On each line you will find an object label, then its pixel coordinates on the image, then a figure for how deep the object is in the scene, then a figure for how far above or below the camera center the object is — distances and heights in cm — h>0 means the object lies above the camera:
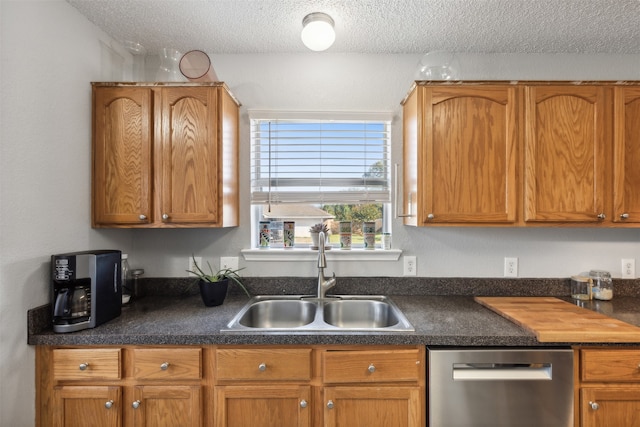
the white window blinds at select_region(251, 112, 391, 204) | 208 +34
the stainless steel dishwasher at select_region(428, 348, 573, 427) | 132 -74
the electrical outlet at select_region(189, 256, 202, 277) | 204 -33
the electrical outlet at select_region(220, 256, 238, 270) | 204 -32
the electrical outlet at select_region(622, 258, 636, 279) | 199 -35
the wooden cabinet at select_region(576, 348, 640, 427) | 132 -73
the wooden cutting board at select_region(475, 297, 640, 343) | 133 -50
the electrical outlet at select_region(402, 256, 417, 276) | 203 -34
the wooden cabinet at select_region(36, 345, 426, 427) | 134 -74
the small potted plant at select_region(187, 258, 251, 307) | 174 -42
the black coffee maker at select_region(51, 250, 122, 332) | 138 -35
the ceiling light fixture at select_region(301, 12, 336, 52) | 160 +92
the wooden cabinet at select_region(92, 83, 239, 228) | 170 +31
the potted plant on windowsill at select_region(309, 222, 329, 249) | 204 -12
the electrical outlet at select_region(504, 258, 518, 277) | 201 -36
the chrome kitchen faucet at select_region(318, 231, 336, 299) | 189 -37
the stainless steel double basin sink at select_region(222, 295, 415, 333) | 183 -58
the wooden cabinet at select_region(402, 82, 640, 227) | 167 +31
